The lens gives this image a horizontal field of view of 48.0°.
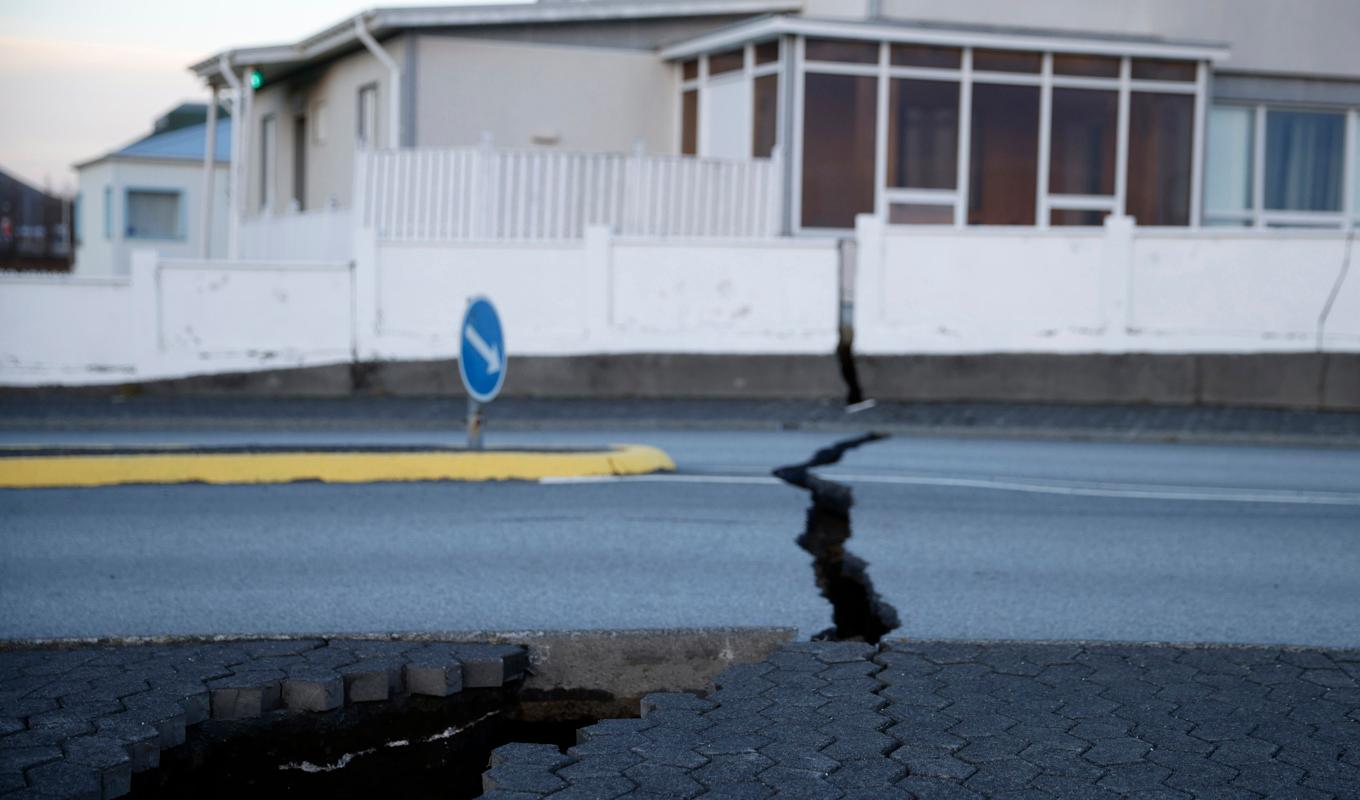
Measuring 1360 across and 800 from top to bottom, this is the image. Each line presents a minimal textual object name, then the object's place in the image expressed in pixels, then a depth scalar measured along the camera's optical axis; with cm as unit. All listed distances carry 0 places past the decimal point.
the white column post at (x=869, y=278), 1579
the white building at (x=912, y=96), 2002
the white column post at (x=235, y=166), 2126
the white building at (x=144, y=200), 3741
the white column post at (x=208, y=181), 2248
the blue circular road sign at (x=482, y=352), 982
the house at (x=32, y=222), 8300
